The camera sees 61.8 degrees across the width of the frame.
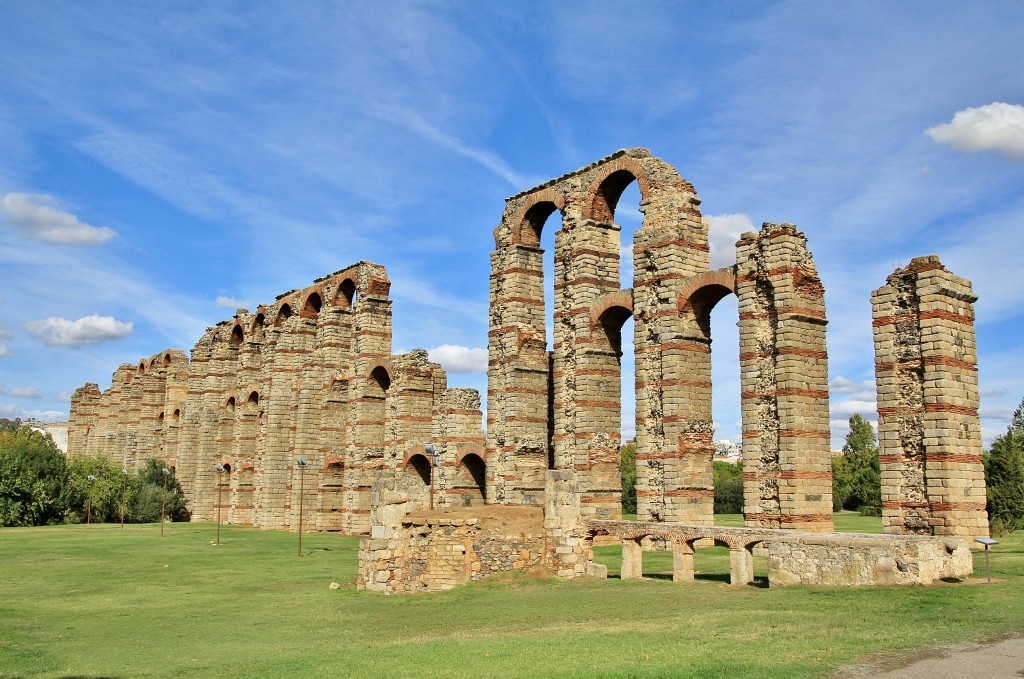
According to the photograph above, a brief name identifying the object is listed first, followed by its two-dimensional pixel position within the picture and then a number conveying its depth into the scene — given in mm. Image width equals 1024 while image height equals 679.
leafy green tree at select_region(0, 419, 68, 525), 43094
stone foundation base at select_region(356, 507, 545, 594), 17812
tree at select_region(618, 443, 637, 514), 54306
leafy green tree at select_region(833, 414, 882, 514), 47469
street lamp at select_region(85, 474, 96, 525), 46103
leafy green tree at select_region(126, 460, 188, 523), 49969
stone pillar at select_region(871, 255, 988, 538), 17750
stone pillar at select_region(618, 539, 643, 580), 18094
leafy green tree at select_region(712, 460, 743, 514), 51219
